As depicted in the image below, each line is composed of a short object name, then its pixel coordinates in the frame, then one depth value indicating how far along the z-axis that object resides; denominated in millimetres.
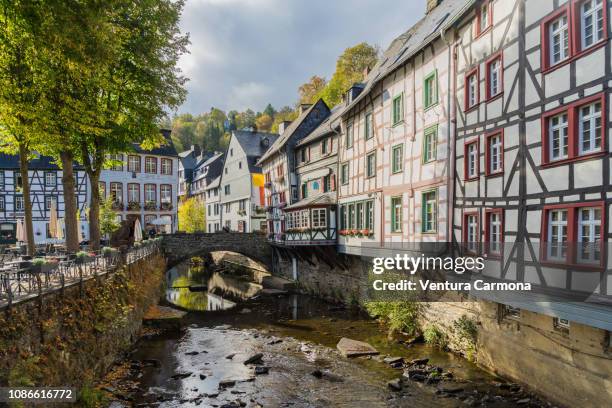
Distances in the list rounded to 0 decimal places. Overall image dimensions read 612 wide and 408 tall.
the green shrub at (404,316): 17625
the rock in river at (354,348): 15570
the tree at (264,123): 84125
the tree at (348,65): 43000
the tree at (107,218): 32062
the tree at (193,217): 51781
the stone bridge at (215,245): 32688
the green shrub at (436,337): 15922
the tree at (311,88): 52625
